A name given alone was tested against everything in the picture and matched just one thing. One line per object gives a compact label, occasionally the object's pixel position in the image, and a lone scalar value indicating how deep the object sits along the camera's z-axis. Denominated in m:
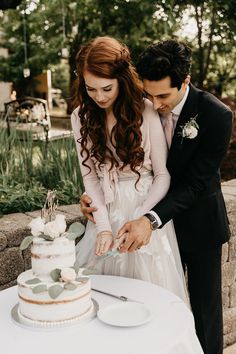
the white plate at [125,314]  1.92
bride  2.48
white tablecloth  1.75
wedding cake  1.88
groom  2.37
